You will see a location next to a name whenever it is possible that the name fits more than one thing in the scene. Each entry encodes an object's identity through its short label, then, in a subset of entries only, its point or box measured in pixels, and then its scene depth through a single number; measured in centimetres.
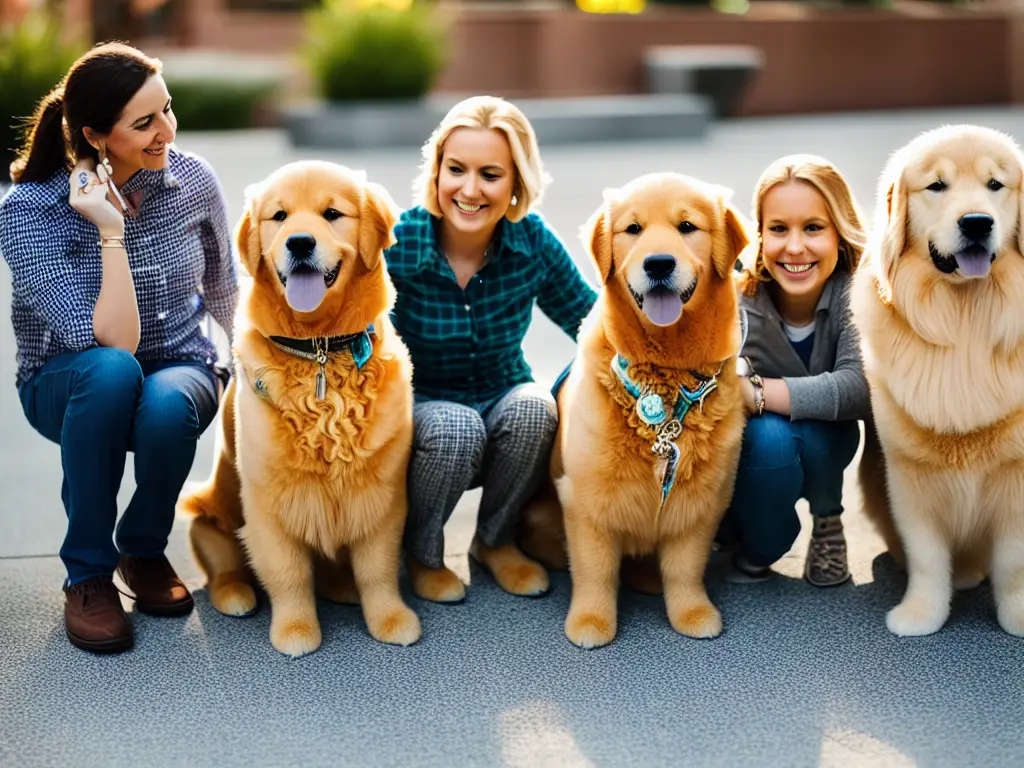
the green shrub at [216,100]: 1403
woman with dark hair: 270
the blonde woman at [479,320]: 285
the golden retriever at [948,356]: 251
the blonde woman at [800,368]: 285
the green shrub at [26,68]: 1008
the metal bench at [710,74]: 1531
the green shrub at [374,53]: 1157
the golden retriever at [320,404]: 256
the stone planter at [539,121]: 1152
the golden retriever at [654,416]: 259
